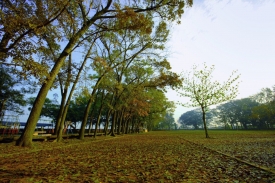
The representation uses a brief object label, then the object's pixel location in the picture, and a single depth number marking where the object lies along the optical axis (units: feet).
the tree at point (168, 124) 367.25
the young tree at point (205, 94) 57.88
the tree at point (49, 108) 162.93
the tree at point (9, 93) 75.25
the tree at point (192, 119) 427.33
